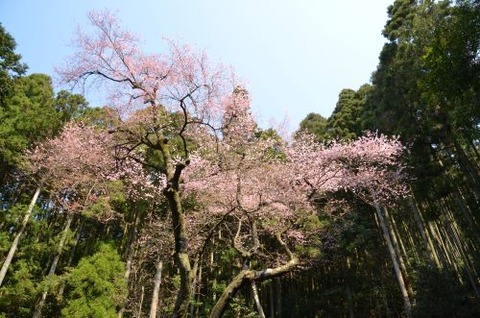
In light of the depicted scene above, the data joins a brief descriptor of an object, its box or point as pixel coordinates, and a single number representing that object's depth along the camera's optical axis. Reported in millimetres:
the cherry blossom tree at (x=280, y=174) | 9820
